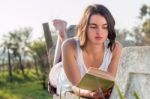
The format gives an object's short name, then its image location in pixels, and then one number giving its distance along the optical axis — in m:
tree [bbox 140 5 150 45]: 18.87
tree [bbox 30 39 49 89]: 19.96
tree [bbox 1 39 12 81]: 18.29
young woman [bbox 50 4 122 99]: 1.94
